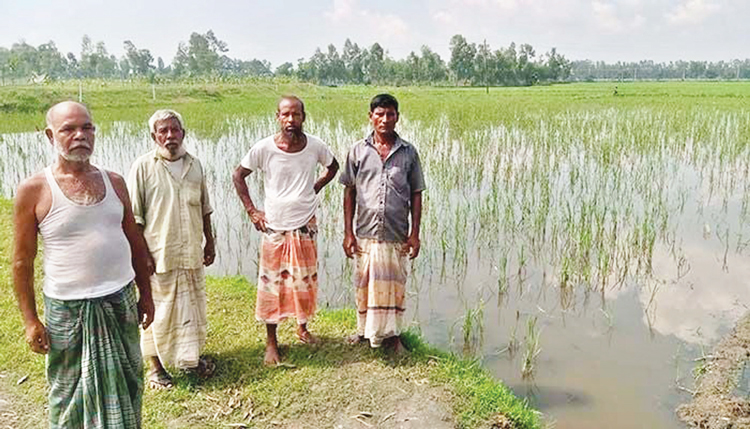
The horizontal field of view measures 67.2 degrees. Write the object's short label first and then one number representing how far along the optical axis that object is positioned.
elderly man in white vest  1.98
